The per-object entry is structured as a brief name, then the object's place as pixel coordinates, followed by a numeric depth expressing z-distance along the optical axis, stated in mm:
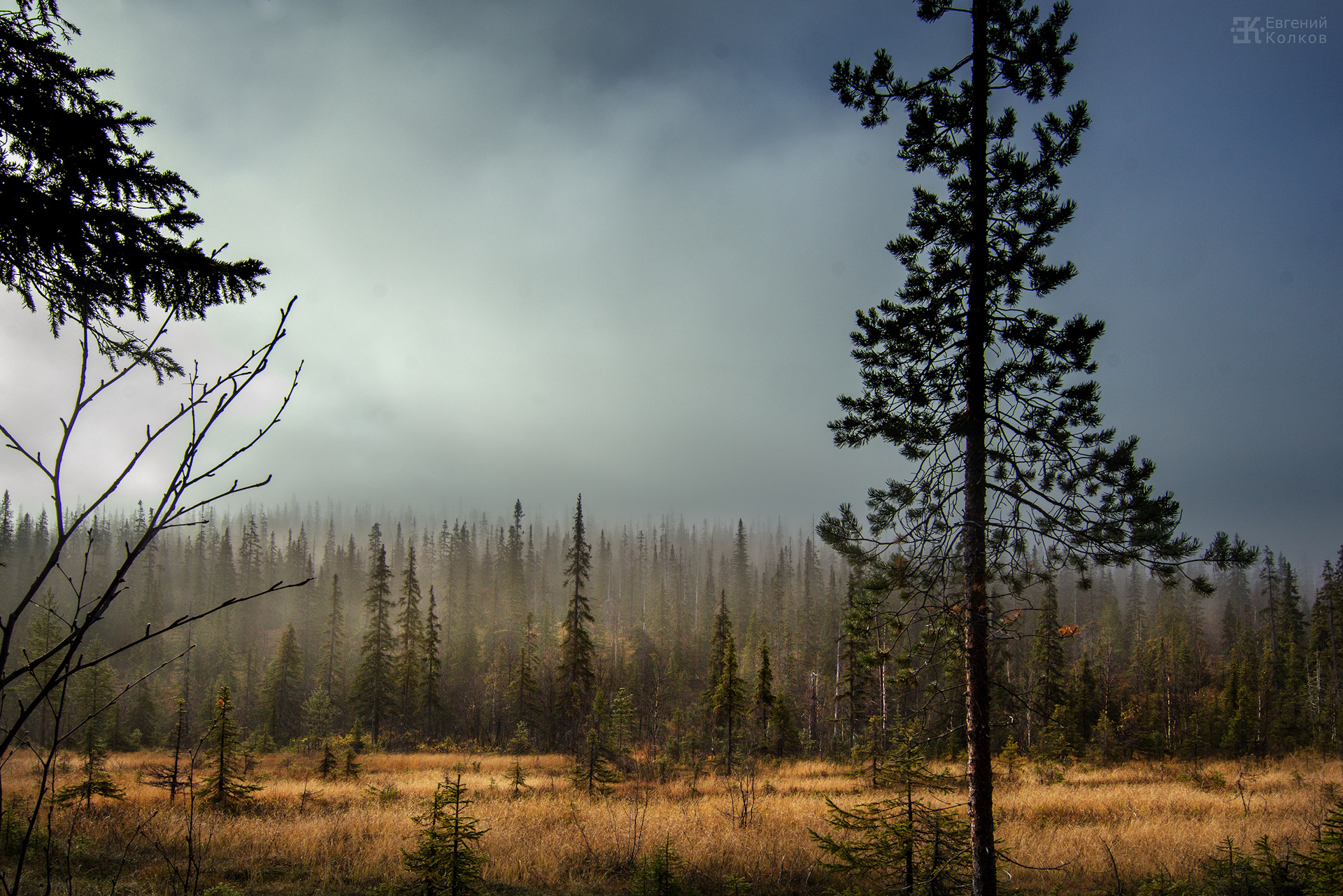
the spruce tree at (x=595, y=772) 19062
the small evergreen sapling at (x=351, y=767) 23203
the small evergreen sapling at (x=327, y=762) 23328
